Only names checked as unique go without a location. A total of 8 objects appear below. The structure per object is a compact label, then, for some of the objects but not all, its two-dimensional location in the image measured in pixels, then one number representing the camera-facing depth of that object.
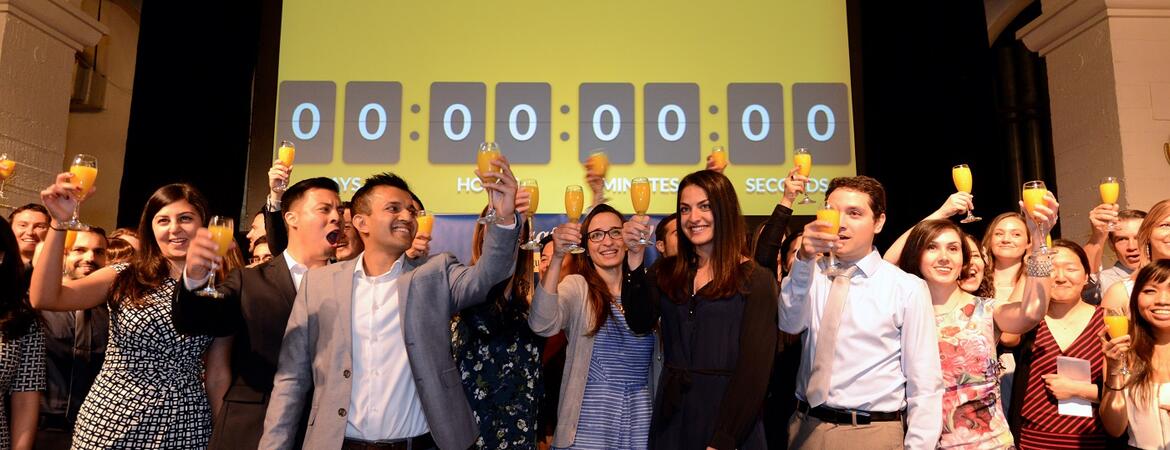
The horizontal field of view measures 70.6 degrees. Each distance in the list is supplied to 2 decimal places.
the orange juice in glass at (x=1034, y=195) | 2.94
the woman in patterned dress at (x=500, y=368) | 3.25
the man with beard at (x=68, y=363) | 3.41
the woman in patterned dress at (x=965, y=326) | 2.83
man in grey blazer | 2.56
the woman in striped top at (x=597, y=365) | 3.11
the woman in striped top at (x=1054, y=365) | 3.09
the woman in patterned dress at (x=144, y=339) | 2.68
